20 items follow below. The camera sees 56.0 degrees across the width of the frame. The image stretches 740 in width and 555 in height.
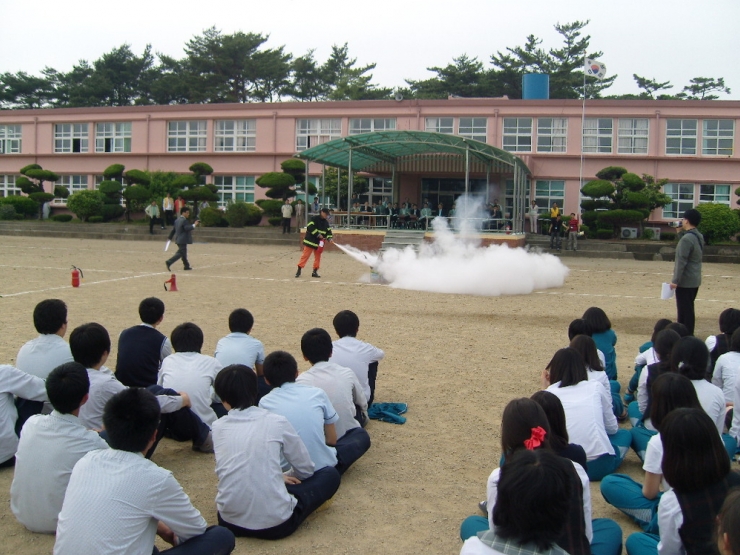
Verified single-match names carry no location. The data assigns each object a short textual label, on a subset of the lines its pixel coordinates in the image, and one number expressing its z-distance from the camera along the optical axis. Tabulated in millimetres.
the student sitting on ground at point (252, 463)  4039
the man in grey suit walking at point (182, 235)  17953
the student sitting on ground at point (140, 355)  5887
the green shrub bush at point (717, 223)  27984
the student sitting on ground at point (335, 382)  5289
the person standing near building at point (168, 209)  32562
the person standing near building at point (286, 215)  32281
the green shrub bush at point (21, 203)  38781
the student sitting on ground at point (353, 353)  6172
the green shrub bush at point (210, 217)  35000
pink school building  33875
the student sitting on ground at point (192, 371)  5406
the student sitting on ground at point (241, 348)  6141
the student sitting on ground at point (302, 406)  4578
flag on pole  32531
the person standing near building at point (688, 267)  9211
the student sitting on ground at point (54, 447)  3928
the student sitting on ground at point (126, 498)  3191
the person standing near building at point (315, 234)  17609
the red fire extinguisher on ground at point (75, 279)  14367
